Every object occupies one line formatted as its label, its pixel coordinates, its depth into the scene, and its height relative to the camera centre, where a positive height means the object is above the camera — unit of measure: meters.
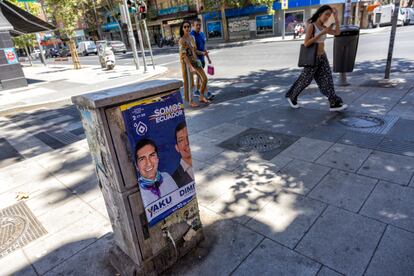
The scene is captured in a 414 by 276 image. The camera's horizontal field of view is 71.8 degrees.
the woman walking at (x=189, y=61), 6.67 -0.64
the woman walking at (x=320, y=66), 5.03 -0.86
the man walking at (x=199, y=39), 7.06 -0.16
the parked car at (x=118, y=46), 33.22 -0.59
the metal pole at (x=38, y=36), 23.78 +1.17
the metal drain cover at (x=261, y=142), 4.32 -1.79
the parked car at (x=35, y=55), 56.09 -0.75
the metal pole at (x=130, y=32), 14.52 +0.39
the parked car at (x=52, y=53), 49.44 -0.72
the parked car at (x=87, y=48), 38.66 -0.41
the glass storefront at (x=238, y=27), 35.50 -0.01
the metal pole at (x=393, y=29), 6.63 -0.46
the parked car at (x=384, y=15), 31.02 -0.57
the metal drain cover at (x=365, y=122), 4.62 -1.77
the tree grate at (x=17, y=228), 2.96 -1.84
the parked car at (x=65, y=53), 42.78 -0.74
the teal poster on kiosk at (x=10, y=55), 13.72 -0.06
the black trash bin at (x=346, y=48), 6.61 -0.74
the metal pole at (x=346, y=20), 7.48 -0.16
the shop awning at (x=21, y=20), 15.09 +1.65
